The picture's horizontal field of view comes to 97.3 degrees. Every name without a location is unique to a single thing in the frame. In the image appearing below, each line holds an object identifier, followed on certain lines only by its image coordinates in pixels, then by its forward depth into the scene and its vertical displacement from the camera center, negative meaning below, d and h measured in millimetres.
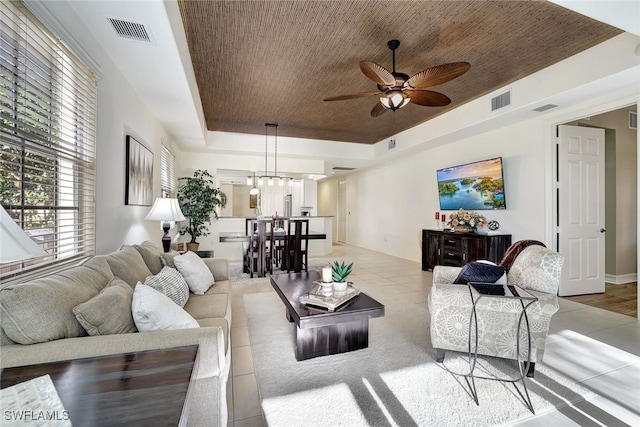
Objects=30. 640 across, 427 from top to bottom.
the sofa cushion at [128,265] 1895 -372
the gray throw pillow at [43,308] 1086 -393
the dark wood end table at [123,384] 729 -532
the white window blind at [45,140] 1376 +427
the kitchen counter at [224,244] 6594 -567
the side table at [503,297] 1818 -583
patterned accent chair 1961 -715
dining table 4863 -431
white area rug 1604 -1146
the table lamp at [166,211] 3023 +28
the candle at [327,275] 2379 -514
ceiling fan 2518 +1298
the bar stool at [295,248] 5254 -643
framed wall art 2814 +438
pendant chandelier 5738 +1374
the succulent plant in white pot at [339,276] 2369 -528
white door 3857 +102
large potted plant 5617 +215
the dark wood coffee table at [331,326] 2055 -917
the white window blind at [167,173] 4629 +731
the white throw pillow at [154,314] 1437 -527
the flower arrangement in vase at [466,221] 4713 -100
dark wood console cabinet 4309 -540
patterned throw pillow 1981 -526
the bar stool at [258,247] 4914 -594
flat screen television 4535 +507
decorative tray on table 2152 -674
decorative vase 2361 -604
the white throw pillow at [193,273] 2520 -541
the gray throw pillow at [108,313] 1246 -464
